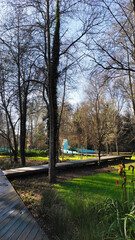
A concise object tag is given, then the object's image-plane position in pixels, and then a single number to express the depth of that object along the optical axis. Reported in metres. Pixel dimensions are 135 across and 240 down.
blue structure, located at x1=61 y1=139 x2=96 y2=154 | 25.83
